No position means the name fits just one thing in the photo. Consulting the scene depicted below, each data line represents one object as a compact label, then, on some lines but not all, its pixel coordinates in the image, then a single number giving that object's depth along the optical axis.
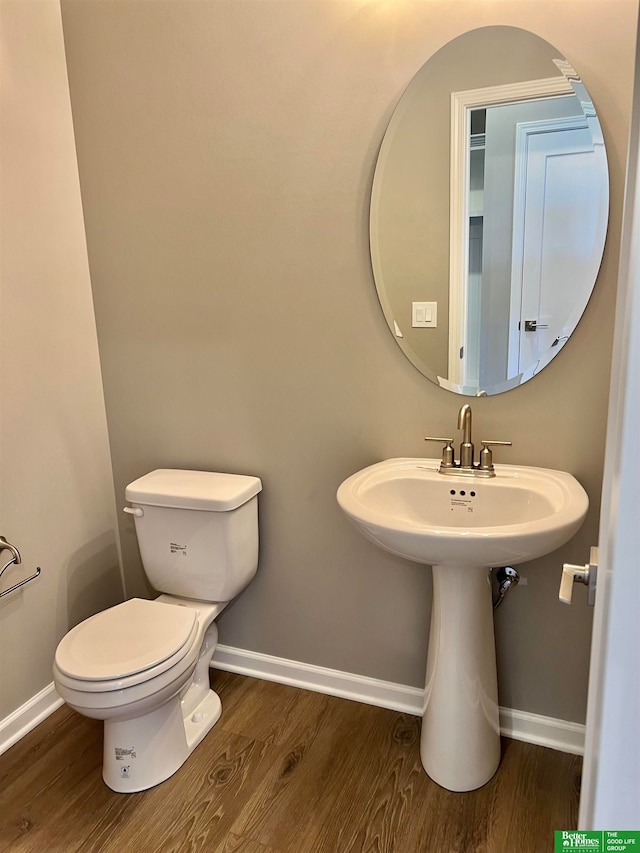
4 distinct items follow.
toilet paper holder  1.75
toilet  1.58
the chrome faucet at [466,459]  1.65
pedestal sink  1.59
